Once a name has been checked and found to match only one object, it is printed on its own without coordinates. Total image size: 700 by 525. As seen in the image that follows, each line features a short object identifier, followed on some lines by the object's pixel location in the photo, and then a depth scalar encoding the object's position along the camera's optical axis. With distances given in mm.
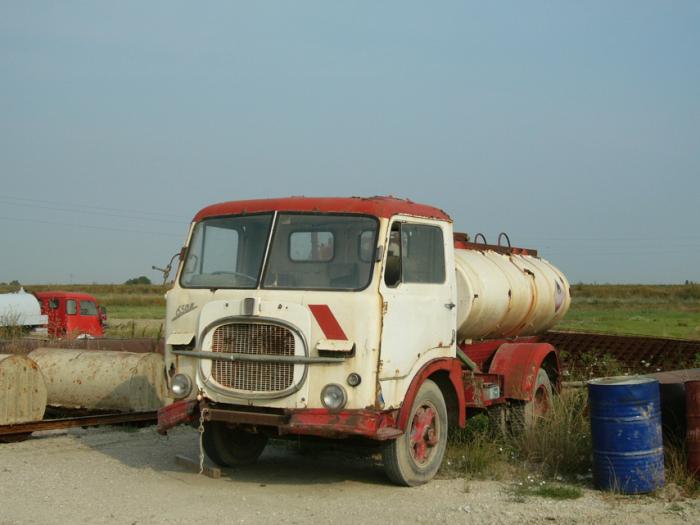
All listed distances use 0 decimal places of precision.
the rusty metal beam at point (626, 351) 12875
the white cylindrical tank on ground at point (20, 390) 9836
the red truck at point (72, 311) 28594
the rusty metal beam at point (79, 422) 9844
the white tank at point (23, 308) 26812
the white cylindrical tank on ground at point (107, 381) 11102
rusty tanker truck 7188
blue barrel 7215
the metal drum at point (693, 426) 7340
